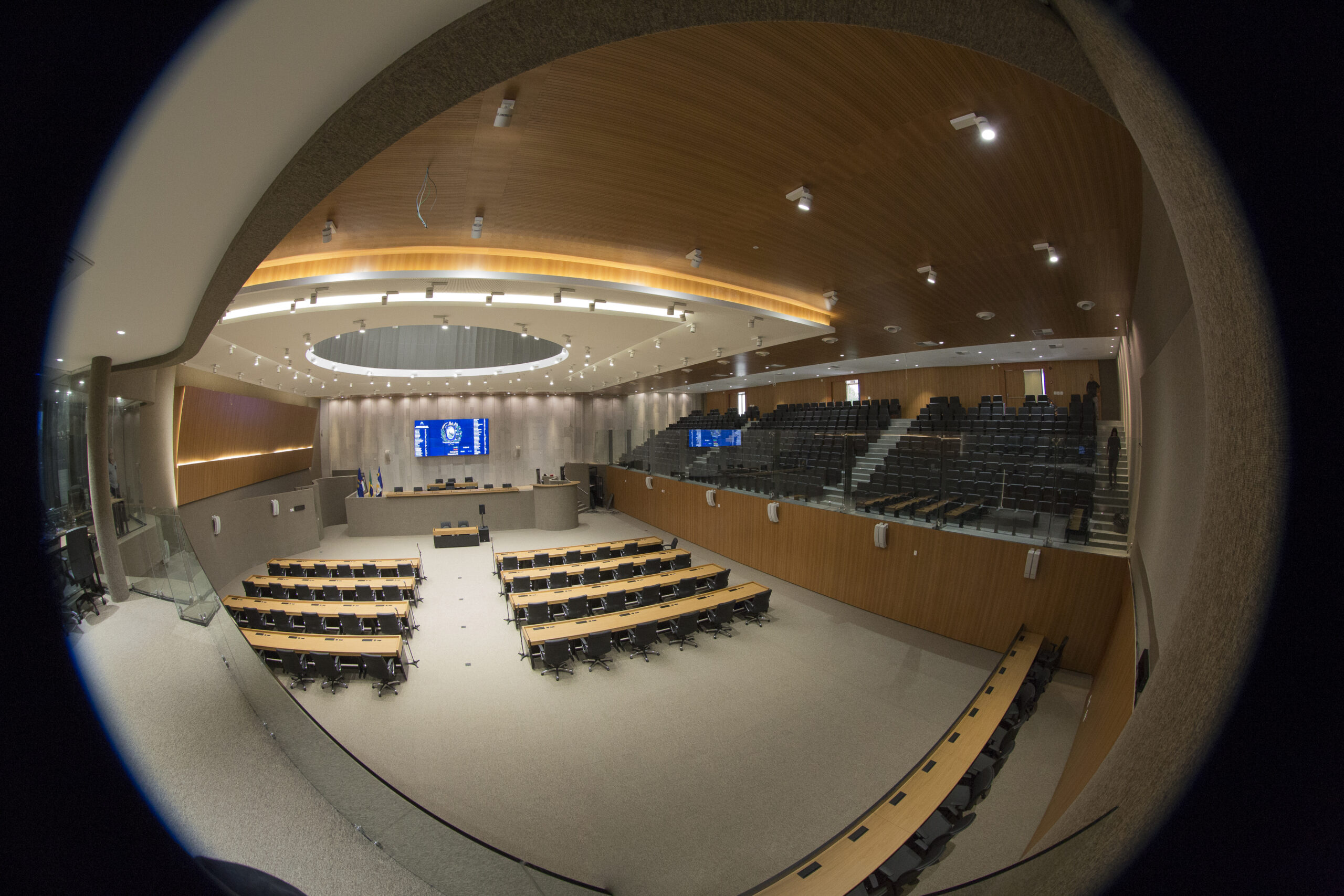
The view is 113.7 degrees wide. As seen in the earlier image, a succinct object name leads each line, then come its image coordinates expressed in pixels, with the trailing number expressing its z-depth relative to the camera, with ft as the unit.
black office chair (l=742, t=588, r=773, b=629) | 25.93
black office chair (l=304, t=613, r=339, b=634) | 22.57
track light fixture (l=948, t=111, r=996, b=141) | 9.23
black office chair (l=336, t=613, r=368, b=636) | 22.50
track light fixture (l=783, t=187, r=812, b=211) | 12.38
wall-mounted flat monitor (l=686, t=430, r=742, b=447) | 39.60
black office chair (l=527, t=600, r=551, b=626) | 23.43
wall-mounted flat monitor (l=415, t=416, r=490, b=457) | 64.03
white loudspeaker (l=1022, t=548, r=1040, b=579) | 20.35
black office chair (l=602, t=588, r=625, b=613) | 25.31
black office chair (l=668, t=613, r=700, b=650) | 23.07
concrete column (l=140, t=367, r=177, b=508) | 24.00
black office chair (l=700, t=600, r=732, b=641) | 24.02
